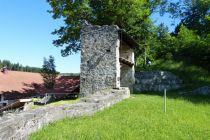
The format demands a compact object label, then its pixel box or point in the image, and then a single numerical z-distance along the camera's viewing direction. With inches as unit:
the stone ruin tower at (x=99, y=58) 367.7
